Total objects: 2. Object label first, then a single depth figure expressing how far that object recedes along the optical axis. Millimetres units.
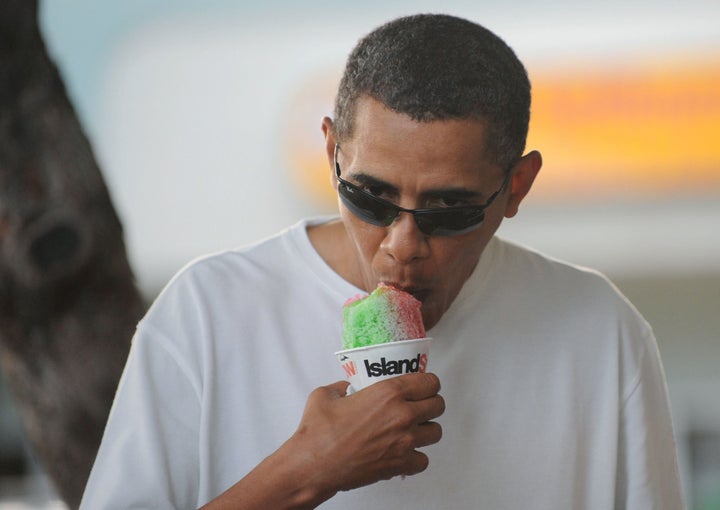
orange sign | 23062
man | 5023
